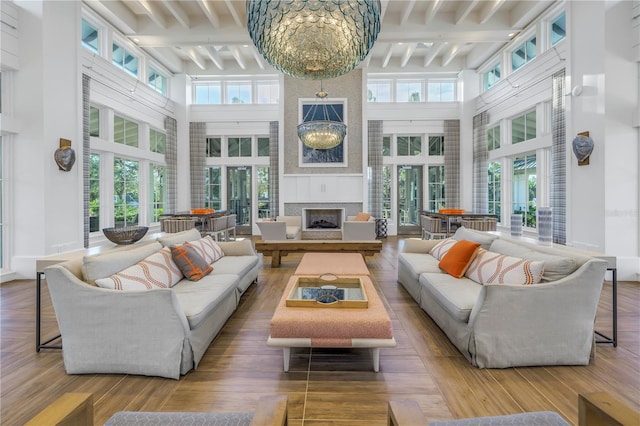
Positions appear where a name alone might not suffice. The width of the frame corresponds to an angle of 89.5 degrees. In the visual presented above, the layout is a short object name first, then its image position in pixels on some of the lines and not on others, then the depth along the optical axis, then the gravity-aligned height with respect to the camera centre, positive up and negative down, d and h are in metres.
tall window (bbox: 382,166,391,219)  9.86 +0.42
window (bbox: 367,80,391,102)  9.66 +3.51
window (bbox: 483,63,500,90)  8.25 +3.49
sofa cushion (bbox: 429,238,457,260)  3.72 -0.47
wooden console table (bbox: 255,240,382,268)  5.17 -0.60
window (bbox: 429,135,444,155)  9.64 +1.91
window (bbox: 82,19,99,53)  6.00 +3.32
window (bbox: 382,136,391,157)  9.77 +1.90
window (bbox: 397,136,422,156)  9.76 +1.93
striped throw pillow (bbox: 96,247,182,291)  2.29 -0.51
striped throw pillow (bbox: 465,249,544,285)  2.38 -0.50
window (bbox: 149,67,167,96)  8.40 +3.47
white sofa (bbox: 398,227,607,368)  2.20 -0.77
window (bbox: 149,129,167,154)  8.36 +1.82
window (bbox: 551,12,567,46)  5.87 +3.34
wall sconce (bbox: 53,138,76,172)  4.88 +0.83
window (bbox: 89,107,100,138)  6.32 +1.75
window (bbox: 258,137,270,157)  9.88 +1.99
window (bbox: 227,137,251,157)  9.91 +1.92
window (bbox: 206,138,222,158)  9.93 +1.89
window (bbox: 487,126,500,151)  8.26 +1.84
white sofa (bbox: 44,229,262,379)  2.12 -0.79
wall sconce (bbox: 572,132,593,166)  4.79 +0.92
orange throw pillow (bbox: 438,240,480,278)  3.11 -0.49
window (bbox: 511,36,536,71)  6.77 +3.41
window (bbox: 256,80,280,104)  9.77 +3.53
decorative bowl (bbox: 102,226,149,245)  3.39 -0.26
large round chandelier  2.13 +1.24
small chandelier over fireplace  6.57 +1.57
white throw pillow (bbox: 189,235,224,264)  3.55 -0.46
